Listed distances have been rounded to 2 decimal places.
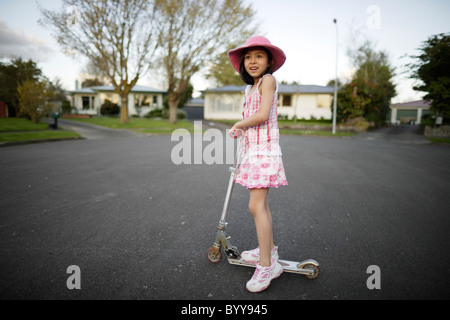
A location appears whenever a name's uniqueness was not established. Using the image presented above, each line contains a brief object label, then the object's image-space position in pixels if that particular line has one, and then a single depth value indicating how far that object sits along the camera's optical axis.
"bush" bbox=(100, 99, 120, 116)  34.88
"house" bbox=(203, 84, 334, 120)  33.62
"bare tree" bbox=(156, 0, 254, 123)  20.39
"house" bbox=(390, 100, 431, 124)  42.72
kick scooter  2.26
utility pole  19.73
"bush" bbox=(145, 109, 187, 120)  34.72
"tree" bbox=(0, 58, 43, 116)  28.48
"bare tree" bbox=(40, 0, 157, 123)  18.73
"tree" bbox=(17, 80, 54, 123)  18.89
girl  2.15
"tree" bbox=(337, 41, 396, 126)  20.98
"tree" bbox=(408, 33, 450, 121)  16.25
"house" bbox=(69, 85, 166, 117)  36.34
